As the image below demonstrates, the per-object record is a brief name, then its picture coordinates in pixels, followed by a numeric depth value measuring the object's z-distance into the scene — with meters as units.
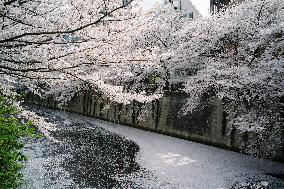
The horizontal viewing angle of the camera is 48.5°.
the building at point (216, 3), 27.70
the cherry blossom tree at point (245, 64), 11.60
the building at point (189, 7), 39.69
